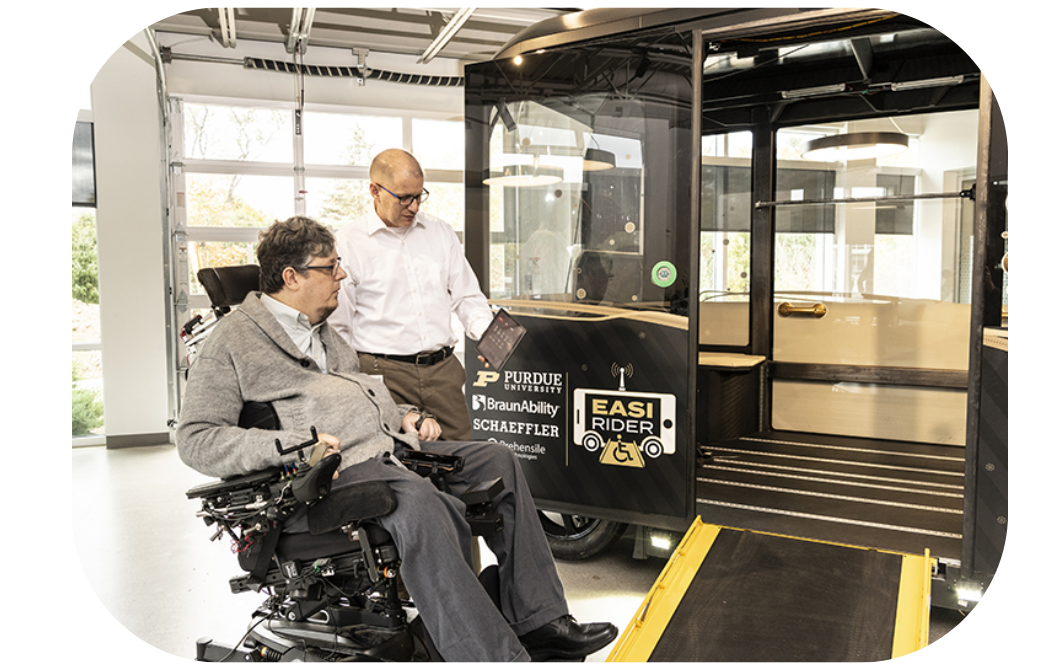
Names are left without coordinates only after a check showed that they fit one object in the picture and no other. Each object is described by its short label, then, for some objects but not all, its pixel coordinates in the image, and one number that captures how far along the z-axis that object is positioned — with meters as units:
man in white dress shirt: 2.77
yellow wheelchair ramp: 2.01
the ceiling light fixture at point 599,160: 3.19
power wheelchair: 1.91
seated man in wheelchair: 1.88
